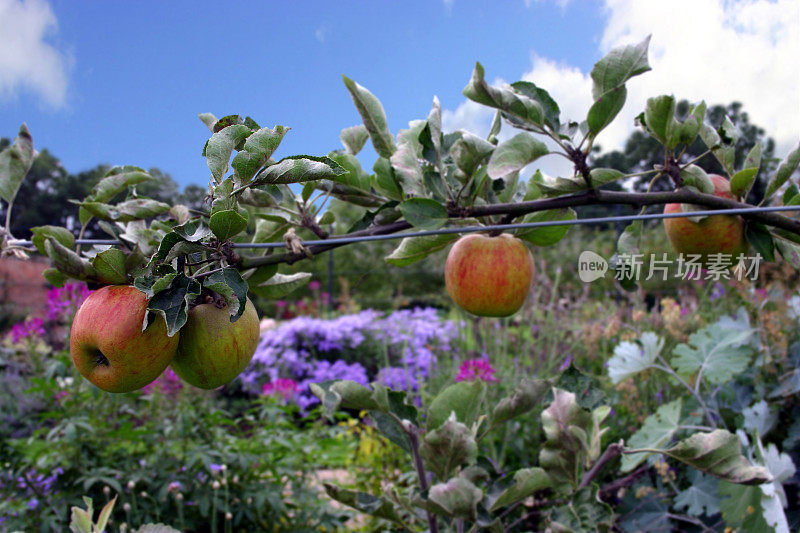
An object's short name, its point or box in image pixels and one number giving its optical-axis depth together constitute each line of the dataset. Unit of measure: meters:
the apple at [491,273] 0.81
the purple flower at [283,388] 2.66
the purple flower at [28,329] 2.58
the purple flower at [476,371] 1.92
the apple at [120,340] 0.56
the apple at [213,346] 0.57
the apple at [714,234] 0.83
